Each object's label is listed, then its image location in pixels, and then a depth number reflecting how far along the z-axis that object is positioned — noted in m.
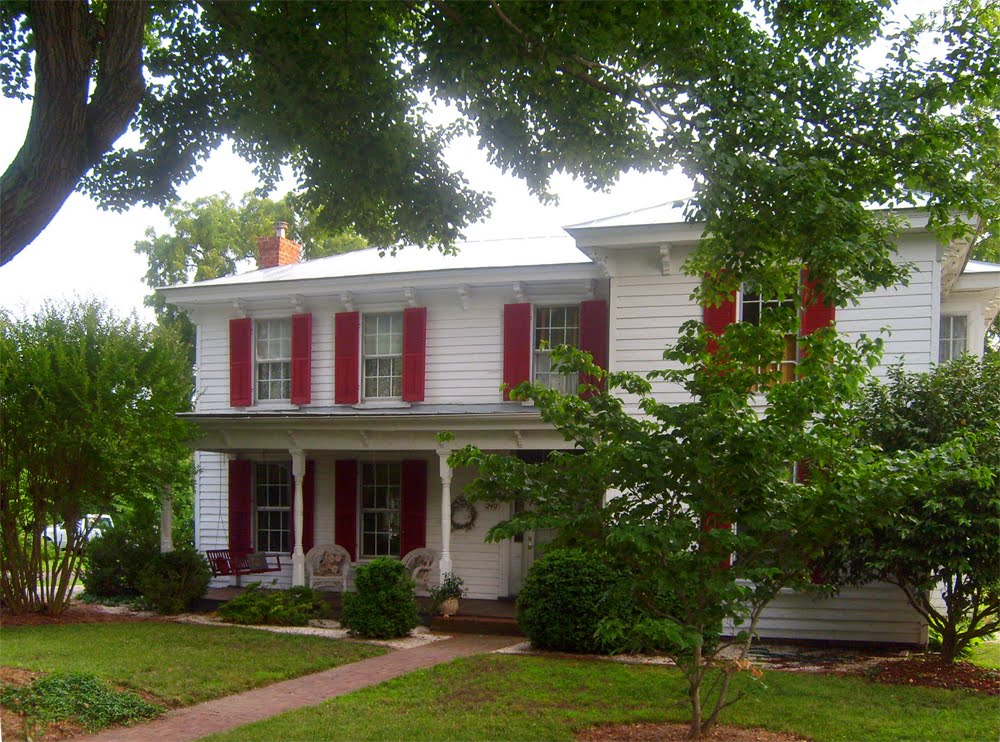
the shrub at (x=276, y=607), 14.20
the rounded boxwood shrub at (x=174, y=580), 15.20
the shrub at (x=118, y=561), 16.38
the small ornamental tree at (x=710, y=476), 7.01
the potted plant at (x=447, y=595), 14.16
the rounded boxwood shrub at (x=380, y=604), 13.07
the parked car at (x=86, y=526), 14.67
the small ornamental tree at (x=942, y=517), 10.30
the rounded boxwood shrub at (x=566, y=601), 11.84
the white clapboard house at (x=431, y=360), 13.51
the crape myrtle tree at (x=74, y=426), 13.58
